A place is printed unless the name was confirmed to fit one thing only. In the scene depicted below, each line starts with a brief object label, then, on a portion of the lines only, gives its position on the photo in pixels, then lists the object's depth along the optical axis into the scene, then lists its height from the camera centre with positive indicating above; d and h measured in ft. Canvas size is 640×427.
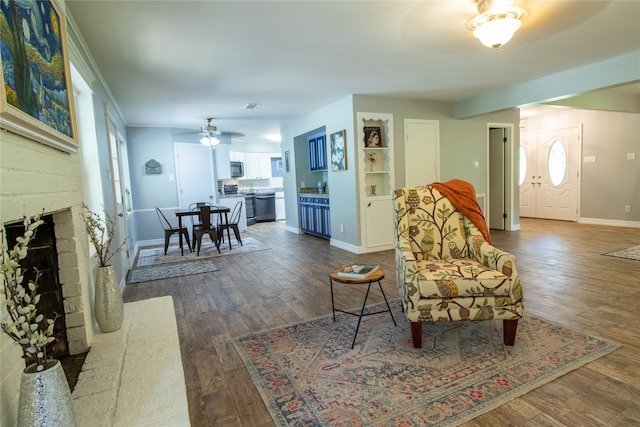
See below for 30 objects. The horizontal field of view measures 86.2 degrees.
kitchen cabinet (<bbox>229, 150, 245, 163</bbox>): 31.42 +2.90
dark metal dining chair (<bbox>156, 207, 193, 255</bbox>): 18.49 -2.35
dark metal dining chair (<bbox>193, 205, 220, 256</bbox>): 17.94 -2.13
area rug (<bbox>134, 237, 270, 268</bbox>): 17.34 -3.48
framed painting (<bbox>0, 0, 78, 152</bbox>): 3.78 +1.64
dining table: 18.01 -1.23
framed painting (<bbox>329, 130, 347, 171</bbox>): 17.15 +1.65
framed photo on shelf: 16.97 +2.17
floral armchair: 7.07 -2.02
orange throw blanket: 8.83 -0.60
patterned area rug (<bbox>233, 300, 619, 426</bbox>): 5.56 -3.69
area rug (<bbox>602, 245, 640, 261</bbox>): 13.99 -3.61
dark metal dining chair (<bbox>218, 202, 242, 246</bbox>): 19.70 -2.34
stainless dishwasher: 31.71 -1.96
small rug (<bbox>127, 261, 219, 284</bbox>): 14.21 -3.54
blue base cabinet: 20.30 -2.03
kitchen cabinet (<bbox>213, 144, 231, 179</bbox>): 25.77 +2.03
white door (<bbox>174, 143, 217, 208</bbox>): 23.34 +1.06
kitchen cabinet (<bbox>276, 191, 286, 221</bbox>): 33.17 -2.13
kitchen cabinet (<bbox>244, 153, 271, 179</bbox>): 33.09 +1.98
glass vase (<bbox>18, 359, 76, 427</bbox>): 3.38 -2.04
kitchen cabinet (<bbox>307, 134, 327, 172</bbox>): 20.75 +1.92
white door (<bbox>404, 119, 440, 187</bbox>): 18.10 +1.41
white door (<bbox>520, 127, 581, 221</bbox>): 23.88 -0.22
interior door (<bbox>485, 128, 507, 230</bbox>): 21.70 -0.23
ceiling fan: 20.88 +3.42
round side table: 7.53 -2.18
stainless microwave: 30.86 +1.64
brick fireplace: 3.57 -0.24
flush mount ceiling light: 7.63 +3.55
